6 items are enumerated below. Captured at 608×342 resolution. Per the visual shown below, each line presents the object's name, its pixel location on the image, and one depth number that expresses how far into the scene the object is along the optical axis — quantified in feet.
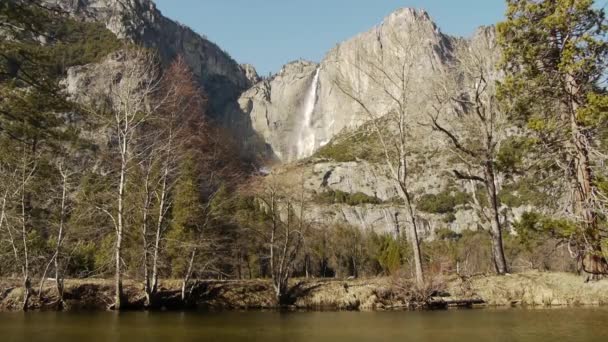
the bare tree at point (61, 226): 72.23
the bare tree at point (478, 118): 75.20
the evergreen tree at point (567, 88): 51.11
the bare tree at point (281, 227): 80.28
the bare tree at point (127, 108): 67.90
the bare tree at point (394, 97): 78.79
